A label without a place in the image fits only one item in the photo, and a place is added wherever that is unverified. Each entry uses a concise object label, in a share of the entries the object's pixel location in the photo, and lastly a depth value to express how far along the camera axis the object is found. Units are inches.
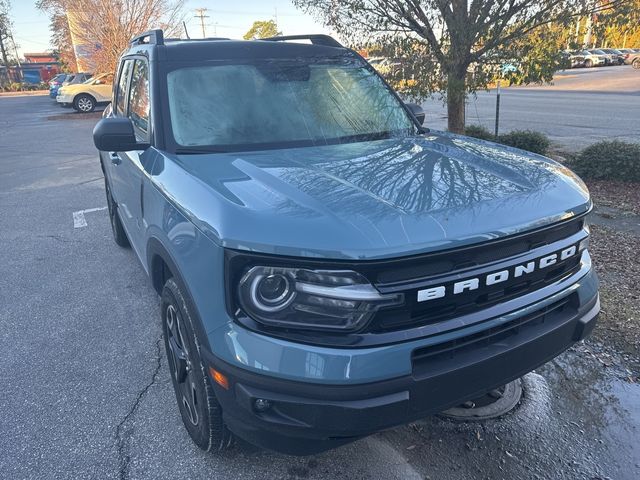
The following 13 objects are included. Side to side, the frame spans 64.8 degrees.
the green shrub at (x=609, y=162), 268.2
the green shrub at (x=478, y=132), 339.9
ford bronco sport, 69.7
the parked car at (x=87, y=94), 903.1
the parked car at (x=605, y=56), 2007.9
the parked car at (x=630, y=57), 1865.9
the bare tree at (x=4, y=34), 1982.2
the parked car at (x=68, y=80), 1061.3
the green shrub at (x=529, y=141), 312.2
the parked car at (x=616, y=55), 2014.0
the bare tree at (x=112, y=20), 818.2
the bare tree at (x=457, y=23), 251.0
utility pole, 2686.5
